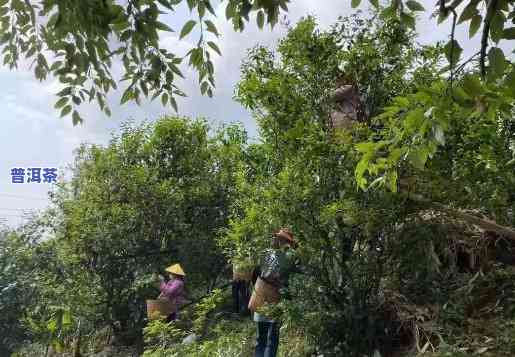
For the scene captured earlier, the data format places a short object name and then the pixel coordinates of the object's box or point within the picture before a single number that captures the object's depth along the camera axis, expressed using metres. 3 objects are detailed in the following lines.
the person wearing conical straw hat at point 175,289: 8.68
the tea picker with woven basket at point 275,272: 5.36
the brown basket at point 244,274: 6.28
